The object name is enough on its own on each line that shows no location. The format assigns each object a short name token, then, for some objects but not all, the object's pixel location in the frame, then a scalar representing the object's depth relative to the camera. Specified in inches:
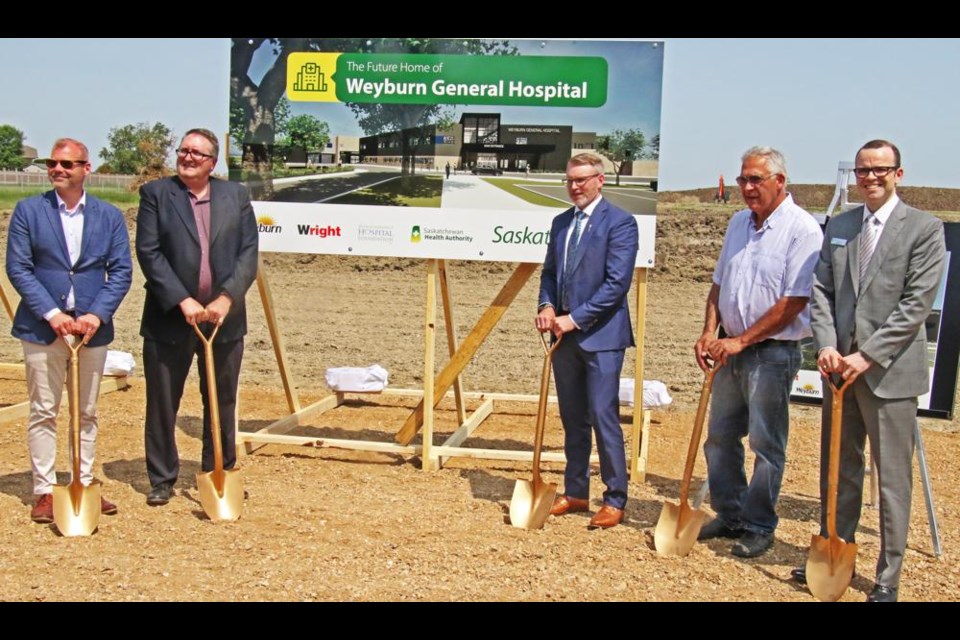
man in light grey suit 185.3
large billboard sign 269.9
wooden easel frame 282.7
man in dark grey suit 236.1
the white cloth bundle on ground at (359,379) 360.4
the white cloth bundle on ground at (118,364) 379.2
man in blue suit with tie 235.0
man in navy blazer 221.0
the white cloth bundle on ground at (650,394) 344.5
